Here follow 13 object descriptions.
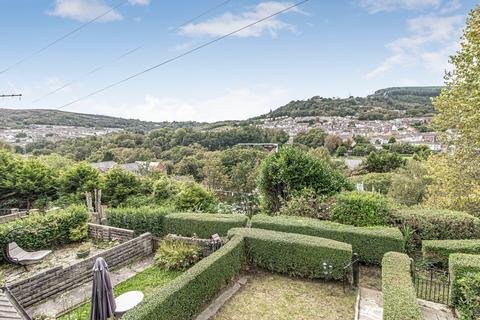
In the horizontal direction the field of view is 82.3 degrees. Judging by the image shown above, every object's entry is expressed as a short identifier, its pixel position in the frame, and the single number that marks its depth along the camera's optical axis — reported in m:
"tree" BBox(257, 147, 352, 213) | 10.58
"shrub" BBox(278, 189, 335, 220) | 9.34
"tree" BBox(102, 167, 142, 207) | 15.45
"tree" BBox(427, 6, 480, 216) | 9.99
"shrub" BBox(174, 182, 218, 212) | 11.38
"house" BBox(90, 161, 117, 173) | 40.66
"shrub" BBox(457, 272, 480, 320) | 4.41
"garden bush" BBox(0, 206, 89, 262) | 8.80
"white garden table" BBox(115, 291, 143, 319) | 4.98
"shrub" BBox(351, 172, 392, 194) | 35.64
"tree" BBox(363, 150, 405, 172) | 44.78
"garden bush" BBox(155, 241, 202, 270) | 7.46
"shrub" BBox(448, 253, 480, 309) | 4.92
